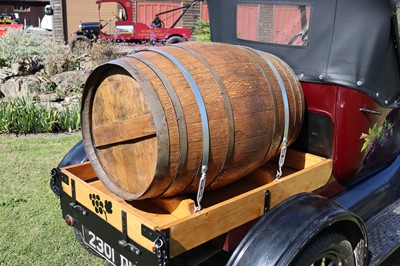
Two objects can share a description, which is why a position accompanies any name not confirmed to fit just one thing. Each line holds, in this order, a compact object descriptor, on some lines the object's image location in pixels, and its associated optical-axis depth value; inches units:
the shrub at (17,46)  340.2
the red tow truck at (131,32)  536.7
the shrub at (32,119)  239.1
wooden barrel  76.4
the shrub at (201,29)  613.6
